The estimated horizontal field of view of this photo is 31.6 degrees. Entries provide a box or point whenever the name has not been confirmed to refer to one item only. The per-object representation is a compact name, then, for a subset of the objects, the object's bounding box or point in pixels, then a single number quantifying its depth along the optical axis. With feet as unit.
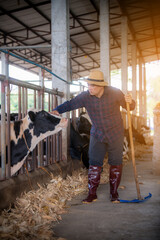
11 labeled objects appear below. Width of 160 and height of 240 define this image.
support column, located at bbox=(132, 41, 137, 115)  57.11
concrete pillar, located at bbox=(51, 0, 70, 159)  17.25
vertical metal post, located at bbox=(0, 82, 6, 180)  10.37
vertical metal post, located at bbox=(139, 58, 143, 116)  72.59
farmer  11.98
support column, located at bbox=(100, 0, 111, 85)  32.22
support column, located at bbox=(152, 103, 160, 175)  17.97
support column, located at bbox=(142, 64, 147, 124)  80.20
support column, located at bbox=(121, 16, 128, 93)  44.93
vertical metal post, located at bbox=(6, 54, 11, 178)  10.53
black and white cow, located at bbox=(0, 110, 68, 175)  11.00
